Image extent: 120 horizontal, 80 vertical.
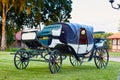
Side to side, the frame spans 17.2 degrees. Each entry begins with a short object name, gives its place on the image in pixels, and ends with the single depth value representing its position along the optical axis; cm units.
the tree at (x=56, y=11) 5094
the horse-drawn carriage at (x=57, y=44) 1415
